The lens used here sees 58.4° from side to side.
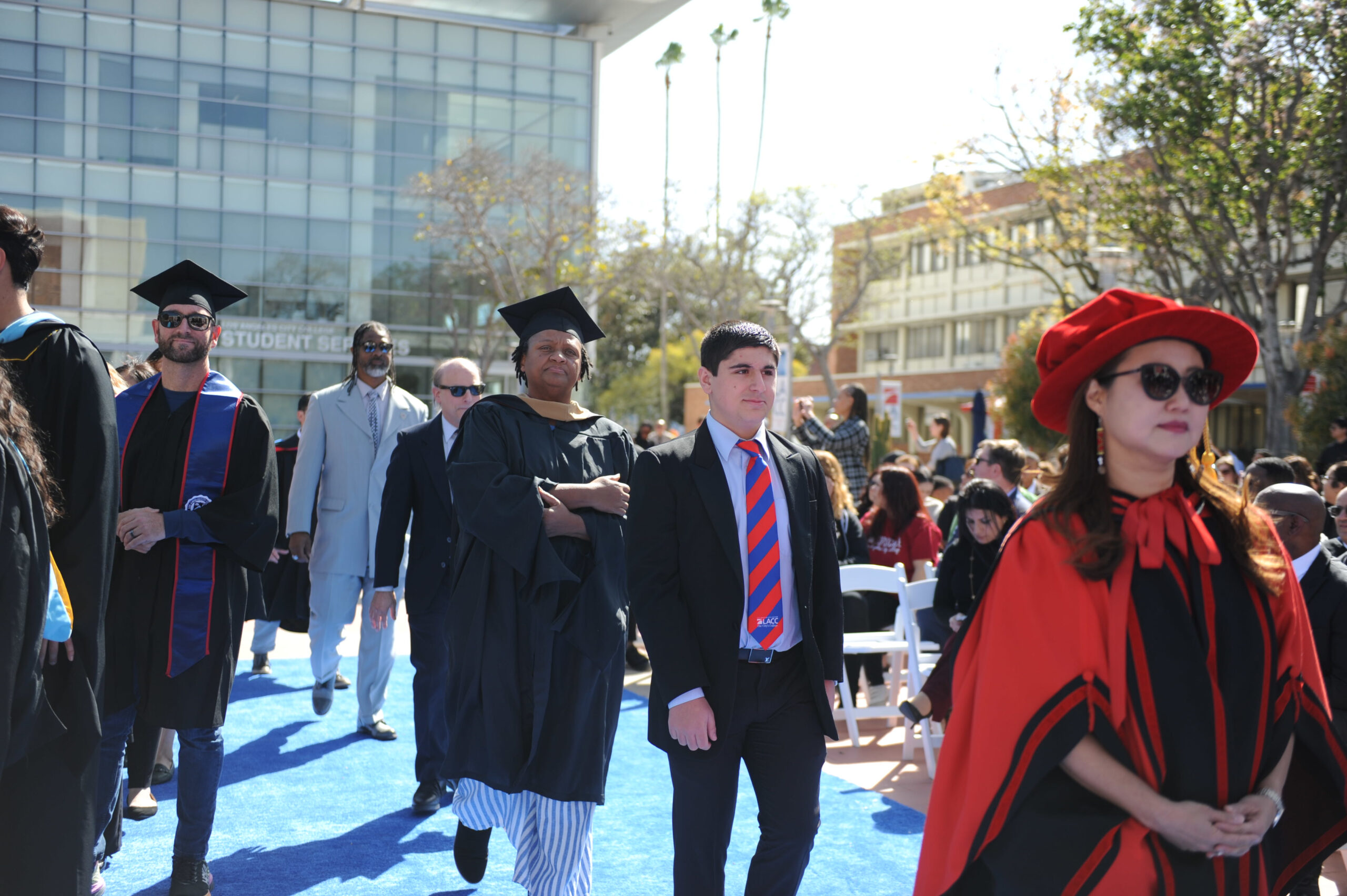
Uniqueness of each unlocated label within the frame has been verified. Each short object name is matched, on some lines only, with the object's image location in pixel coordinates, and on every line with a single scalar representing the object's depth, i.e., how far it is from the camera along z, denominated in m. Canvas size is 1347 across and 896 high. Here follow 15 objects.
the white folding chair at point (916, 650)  7.00
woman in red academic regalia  2.19
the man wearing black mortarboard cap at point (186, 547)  4.36
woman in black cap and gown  4.16
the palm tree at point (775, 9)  45.72
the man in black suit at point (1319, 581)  4.33
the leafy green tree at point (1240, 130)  18.09
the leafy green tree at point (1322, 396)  19.25
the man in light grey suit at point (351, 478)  6.93
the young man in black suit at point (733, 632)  3.53
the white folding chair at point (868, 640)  7.45
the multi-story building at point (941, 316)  44.62
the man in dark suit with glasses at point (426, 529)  5.91
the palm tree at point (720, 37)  47.25
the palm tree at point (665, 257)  39.47
